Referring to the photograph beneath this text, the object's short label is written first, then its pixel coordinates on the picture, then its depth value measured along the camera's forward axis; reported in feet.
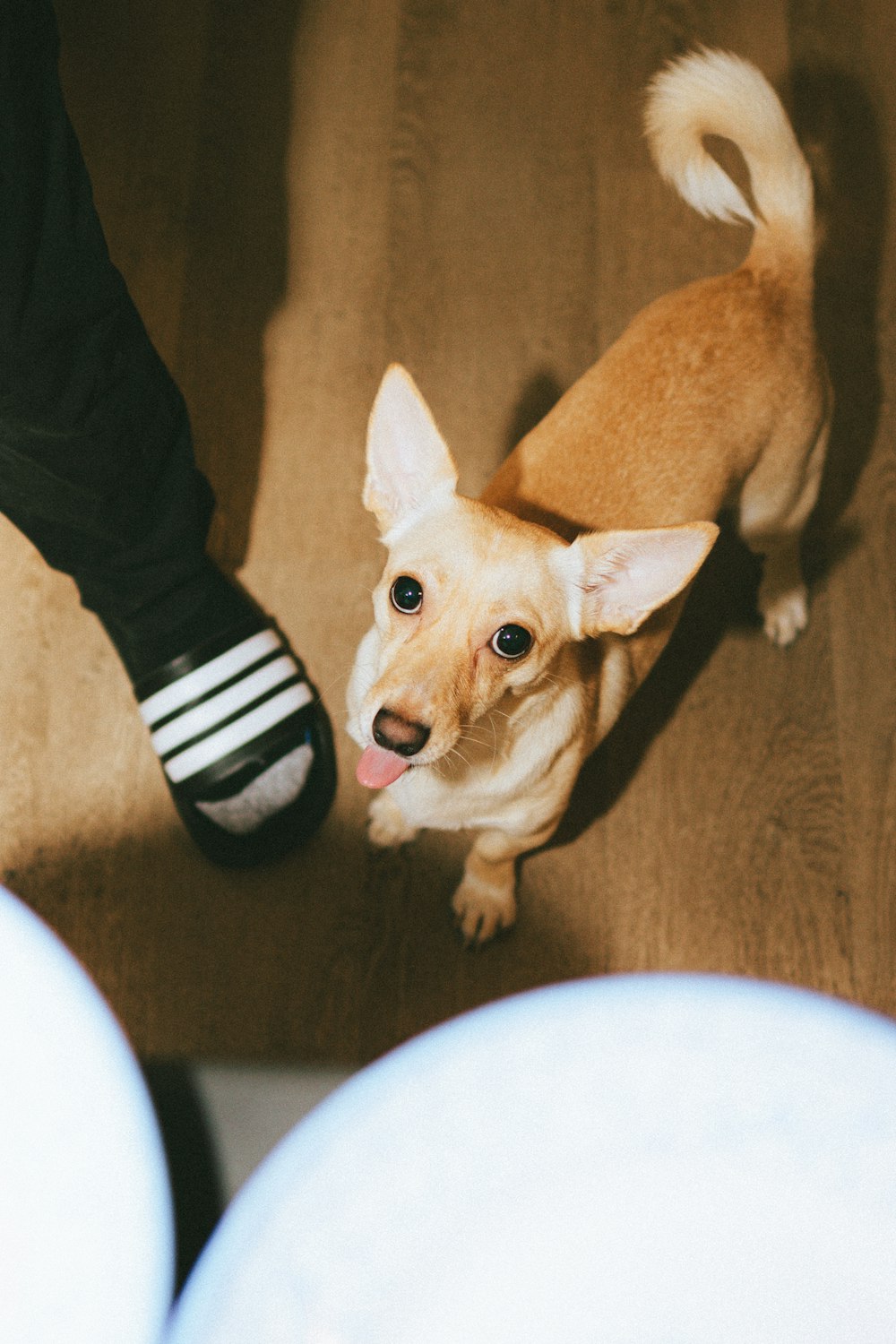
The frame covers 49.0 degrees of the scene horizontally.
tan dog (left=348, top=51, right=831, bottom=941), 3.86
